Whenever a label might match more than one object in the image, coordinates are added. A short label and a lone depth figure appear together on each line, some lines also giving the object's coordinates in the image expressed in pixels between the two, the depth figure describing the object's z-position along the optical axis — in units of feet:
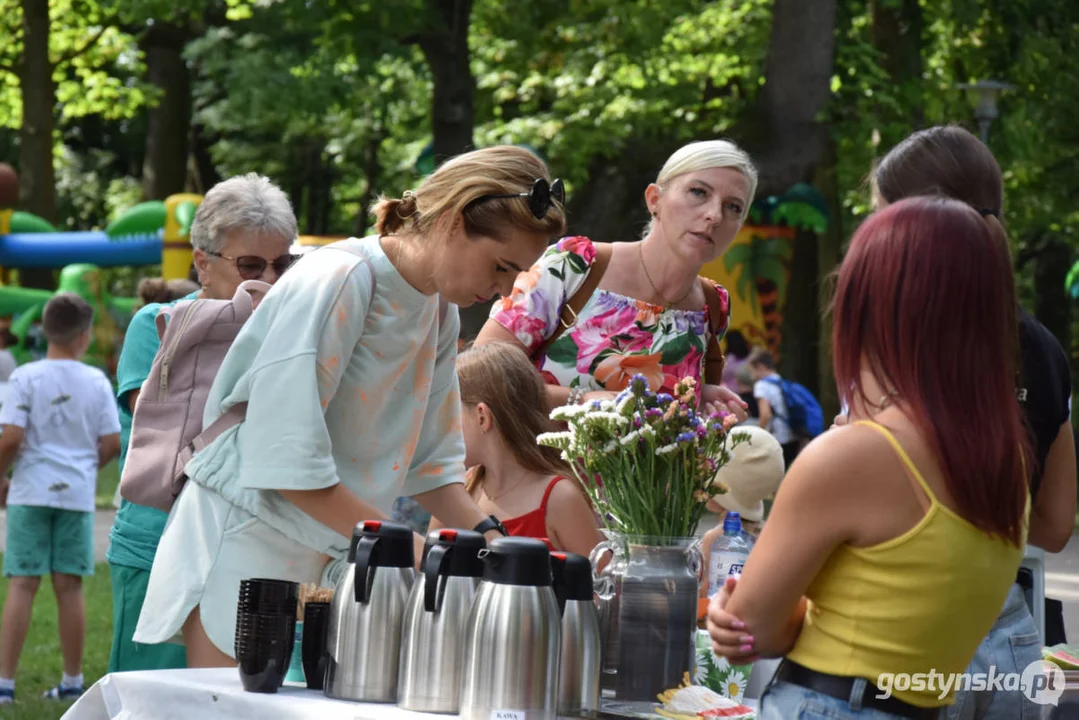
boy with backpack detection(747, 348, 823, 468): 45.83
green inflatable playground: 61.77
